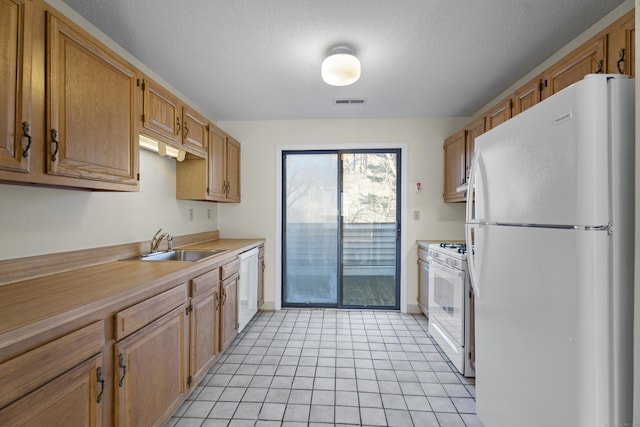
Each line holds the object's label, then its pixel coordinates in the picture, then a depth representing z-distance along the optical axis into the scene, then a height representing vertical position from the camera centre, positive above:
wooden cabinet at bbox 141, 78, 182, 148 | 1.85 +0.72
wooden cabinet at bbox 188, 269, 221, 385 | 1.88 -0.79
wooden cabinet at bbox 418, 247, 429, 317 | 3.17 -0.78
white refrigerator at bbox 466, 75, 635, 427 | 0.93 -0.15
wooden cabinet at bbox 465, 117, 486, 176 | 2.70 +0.79
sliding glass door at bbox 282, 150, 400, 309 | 3.71 -0.18
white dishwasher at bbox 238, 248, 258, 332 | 2.80 -0.77
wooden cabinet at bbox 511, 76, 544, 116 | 1.91 +0.86
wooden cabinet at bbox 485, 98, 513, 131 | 2.23 +0.85
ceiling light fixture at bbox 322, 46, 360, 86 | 2.05 +1.09
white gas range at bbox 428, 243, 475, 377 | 2.18 -0.76
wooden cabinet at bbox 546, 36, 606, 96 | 1.46 +0.85
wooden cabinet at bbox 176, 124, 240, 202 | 2.78 +0.42
